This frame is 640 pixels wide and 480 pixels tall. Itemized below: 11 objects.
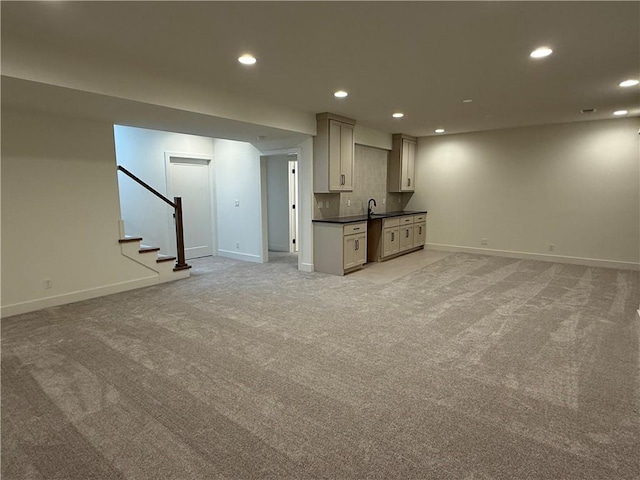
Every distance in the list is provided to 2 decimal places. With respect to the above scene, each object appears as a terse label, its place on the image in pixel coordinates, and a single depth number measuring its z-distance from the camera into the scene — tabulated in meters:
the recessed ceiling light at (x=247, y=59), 3.19
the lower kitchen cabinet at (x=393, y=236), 6.74
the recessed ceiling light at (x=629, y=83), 3.97
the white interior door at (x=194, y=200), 6.84
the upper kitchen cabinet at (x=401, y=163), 7.69
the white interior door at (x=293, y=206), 7.73
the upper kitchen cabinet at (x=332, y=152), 5.69
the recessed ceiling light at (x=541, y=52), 3.07
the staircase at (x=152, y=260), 4.89
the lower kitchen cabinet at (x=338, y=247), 5.70
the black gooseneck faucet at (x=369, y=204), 7.45
